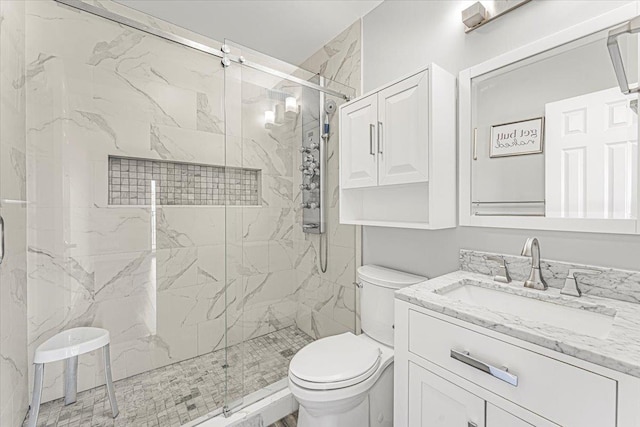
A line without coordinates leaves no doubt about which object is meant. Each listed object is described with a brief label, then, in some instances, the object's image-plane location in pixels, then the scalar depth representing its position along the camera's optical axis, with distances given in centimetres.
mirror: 97
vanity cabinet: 63
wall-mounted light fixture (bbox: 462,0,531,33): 124
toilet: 120
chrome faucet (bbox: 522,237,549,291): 108
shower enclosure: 168
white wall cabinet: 132
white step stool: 144
